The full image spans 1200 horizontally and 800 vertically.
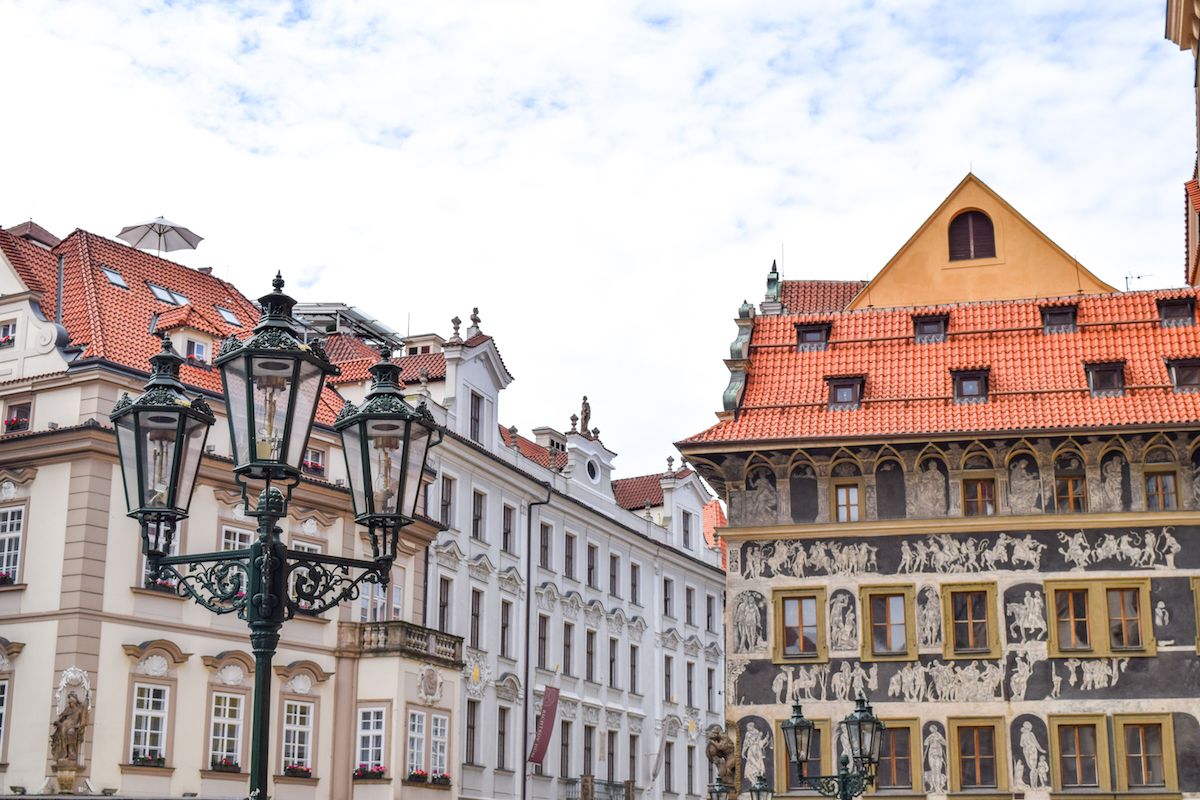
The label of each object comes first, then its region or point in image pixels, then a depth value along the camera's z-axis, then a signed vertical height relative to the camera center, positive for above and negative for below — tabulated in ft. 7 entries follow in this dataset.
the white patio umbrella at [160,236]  135.23 +44.63
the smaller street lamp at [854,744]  65.67 +1.15
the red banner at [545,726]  138.10 +3.74
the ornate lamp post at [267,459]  34.14 +6.76
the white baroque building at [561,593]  131.44 +16.58
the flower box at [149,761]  96.07 +0.27
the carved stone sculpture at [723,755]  96.37 +0.93
